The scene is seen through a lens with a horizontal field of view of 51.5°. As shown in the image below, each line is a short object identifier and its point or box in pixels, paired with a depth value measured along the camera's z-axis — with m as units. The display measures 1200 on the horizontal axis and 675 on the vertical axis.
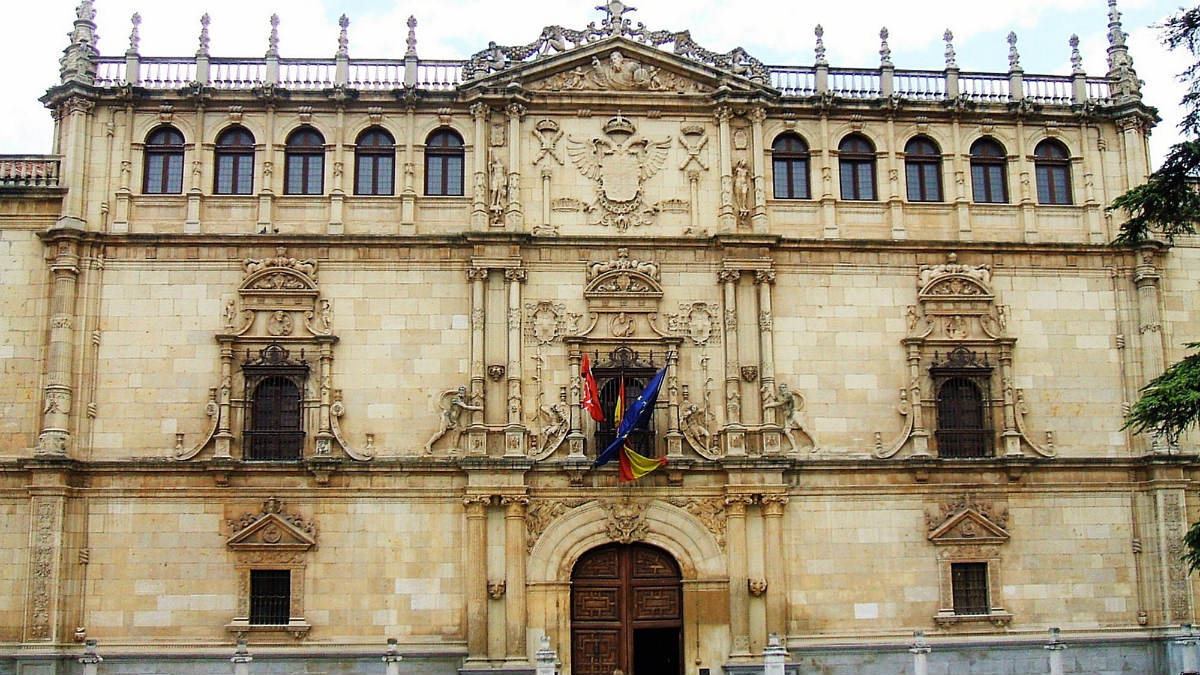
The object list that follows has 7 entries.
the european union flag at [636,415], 28.53
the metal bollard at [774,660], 26.38
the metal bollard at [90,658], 26.36
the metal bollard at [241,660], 25.77
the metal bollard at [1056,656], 26.55
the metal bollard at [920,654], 26.38
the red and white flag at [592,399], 28.81
